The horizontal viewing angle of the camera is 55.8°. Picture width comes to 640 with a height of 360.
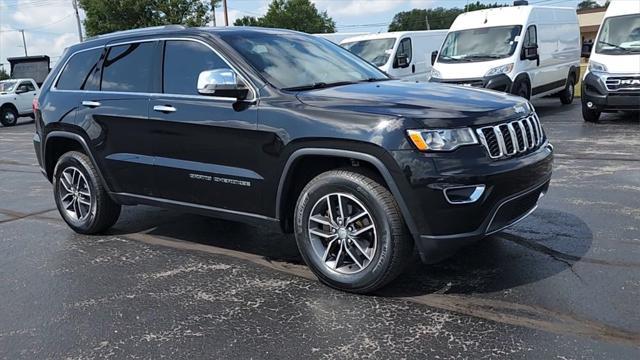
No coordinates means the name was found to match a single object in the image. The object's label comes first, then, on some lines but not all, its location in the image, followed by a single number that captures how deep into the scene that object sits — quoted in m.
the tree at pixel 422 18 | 95.25
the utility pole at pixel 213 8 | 32.53
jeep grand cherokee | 3.66
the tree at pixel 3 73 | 77.50
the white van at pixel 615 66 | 11.17
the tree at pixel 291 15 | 67.88
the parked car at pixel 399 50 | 15.61
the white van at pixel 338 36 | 21.23
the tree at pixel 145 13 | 31.73
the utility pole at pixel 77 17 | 42.33
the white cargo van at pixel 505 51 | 12.77
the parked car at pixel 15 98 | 23.95
